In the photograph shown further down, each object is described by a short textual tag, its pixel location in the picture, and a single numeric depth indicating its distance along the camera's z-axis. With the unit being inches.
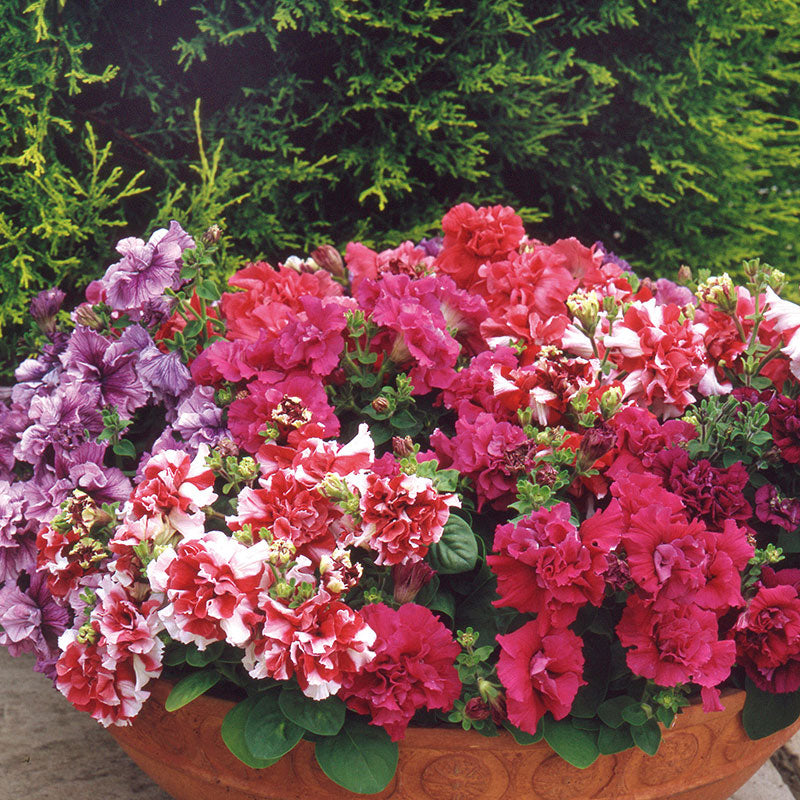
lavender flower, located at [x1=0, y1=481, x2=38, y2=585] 56.7
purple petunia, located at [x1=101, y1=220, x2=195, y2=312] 59.6
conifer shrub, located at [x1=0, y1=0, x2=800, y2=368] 90.8
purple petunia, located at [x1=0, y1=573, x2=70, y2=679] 56.1
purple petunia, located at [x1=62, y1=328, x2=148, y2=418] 59.4
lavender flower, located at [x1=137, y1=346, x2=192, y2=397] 58.4
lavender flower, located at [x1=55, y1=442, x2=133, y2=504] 54.7
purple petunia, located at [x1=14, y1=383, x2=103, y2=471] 57.9
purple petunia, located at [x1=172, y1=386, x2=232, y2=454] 56.4
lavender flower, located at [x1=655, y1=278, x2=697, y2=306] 72.6
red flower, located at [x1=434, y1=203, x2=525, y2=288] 68.9
